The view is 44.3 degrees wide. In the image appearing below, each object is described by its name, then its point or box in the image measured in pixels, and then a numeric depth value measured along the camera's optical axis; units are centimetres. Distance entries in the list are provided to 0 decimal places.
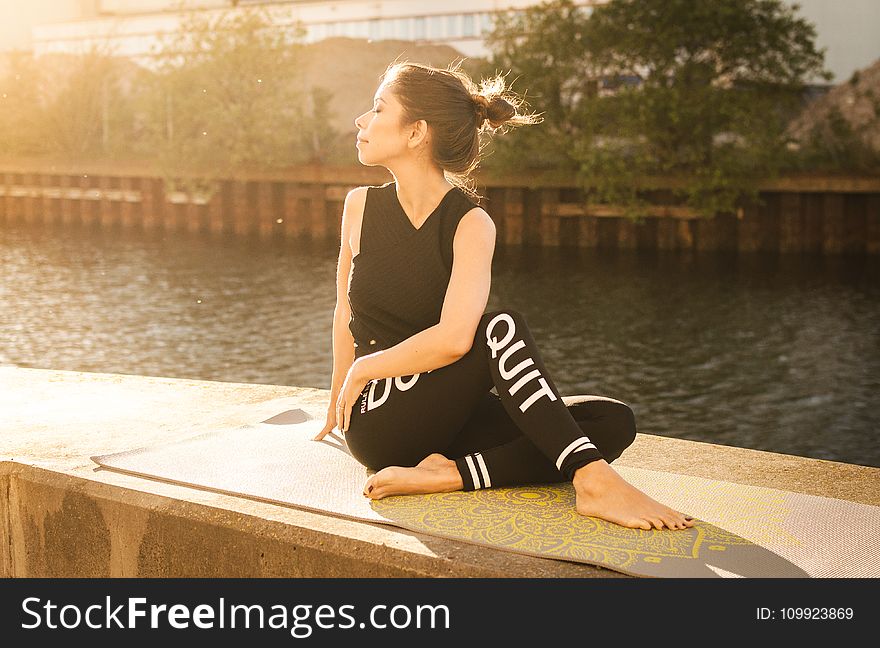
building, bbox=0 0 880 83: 2202
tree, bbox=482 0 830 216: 1864
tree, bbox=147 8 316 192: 2431
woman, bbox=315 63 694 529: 286
